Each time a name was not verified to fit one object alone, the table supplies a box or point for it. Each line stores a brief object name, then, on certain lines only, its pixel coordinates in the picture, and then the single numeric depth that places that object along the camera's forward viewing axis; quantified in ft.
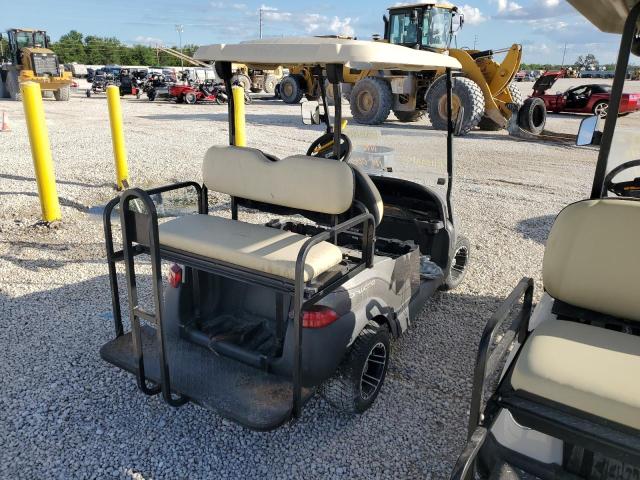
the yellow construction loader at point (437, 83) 36.01
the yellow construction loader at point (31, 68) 62.23
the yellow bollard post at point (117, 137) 19.47
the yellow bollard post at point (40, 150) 15.11
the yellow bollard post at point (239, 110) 17.29
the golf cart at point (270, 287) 7.20
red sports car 49.06
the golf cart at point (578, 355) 4.91
